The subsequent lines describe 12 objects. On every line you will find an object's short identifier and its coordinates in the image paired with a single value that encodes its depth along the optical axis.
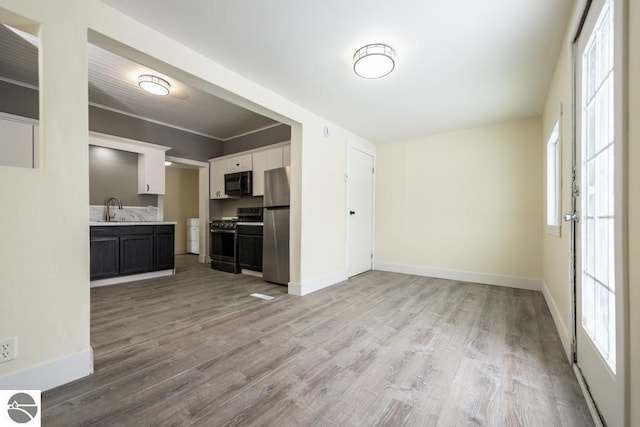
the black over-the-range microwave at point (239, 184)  4.77
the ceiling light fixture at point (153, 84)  3.01
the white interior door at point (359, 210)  4.16
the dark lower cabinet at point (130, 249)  3.59
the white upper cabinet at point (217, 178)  5.26
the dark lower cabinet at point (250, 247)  4.18
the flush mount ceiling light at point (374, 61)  2.07
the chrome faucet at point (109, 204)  4.15
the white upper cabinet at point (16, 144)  3.06
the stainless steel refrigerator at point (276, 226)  3.63
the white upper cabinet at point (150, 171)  4.39
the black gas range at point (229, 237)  4.49
